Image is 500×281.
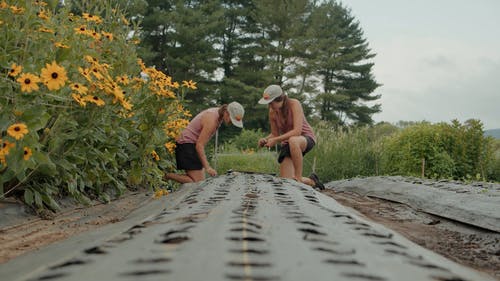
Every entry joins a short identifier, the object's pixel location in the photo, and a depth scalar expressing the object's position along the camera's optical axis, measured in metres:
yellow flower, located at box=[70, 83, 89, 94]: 2.33
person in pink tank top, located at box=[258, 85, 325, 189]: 4.79
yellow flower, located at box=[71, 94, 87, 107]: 2.42
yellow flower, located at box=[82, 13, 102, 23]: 2.93
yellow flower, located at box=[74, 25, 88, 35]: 2.75
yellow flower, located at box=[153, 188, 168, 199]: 3.60
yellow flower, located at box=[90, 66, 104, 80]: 2.52
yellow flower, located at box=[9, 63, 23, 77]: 2.05
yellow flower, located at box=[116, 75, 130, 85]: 3.04
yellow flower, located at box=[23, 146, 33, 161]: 2.10
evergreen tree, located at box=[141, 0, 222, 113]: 21.50
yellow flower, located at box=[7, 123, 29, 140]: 1.83
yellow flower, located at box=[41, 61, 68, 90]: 2.02
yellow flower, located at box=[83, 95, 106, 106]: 2.51
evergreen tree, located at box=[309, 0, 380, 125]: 26.57
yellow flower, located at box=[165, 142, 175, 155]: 4.71
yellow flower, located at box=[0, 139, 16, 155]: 1.94
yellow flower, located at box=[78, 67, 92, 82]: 2.48
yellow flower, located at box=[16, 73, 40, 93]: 1.93
